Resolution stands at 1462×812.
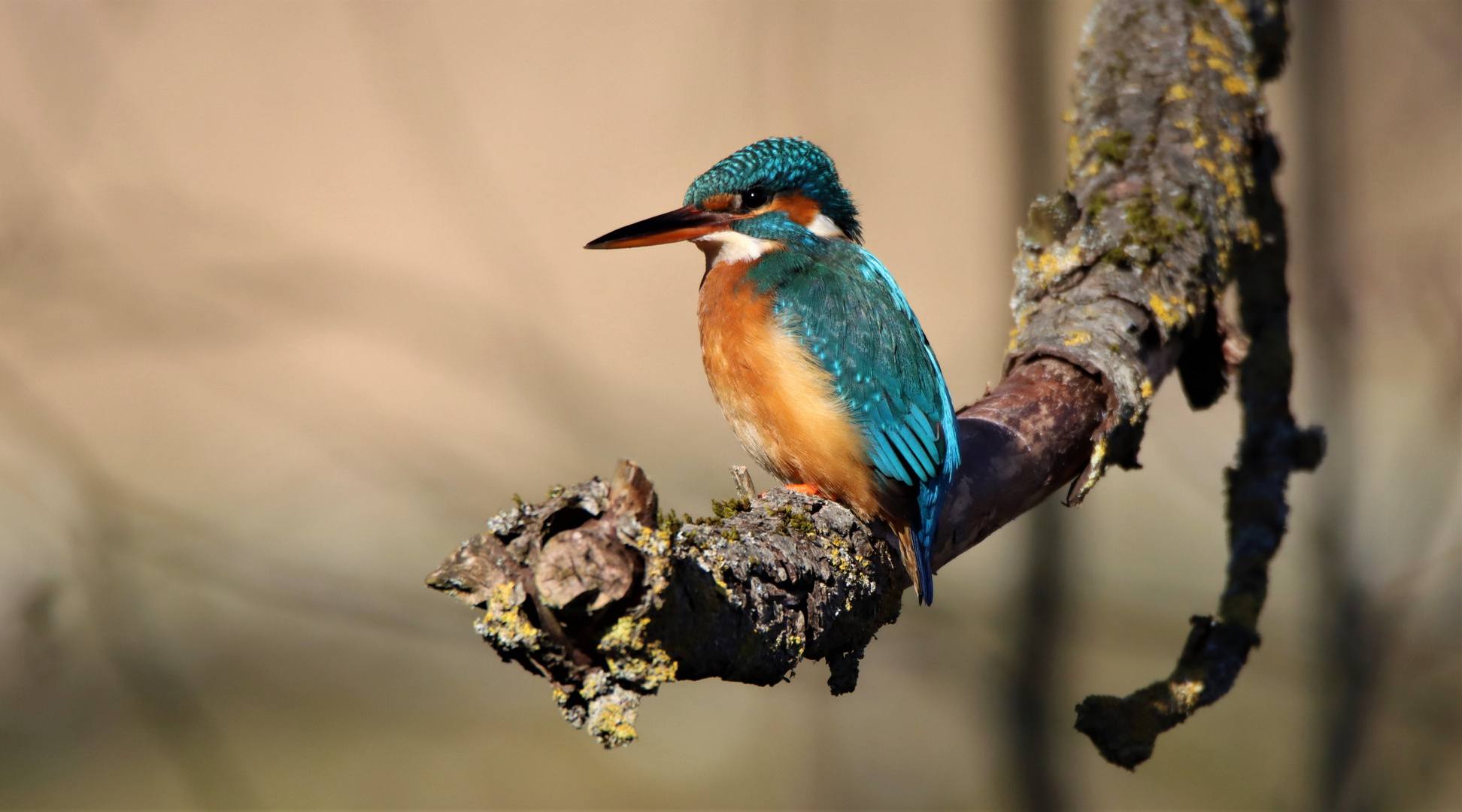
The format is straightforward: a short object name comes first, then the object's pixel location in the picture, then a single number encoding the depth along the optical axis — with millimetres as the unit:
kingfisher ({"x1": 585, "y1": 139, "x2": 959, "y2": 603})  4047
